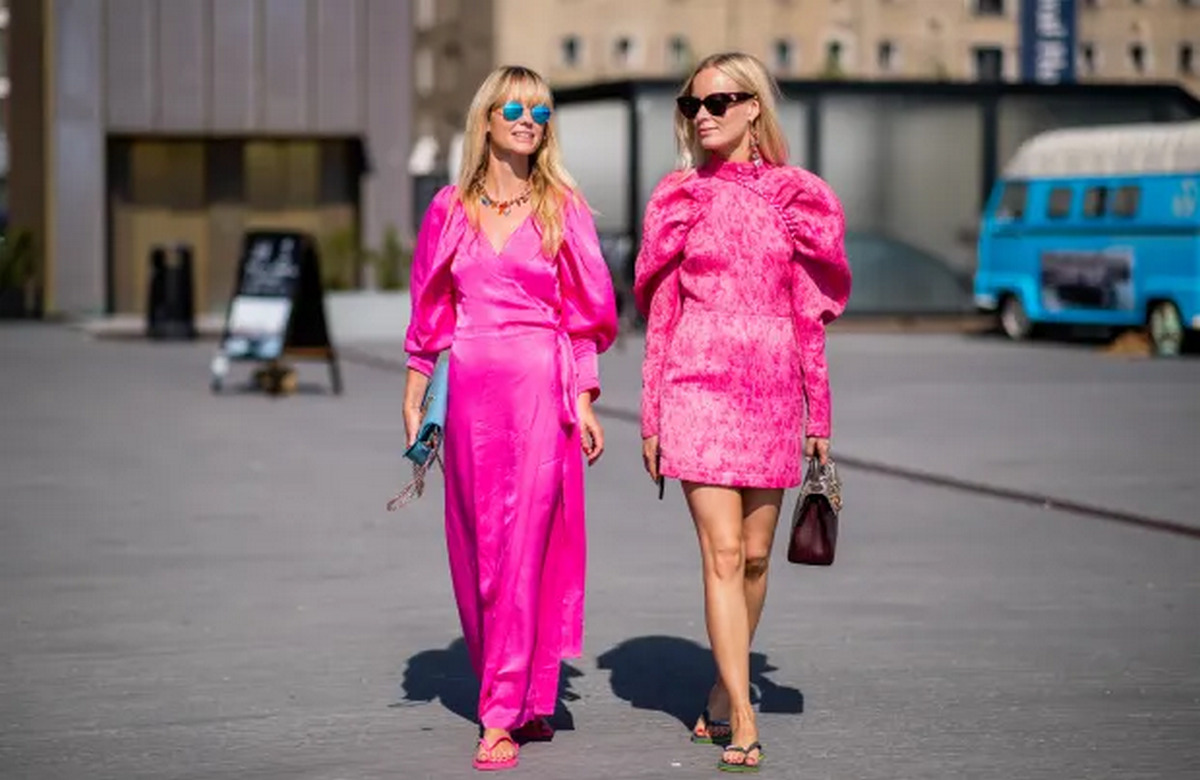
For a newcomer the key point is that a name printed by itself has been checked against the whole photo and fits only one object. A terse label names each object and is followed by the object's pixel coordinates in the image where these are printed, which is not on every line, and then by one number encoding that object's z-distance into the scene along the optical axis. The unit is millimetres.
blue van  30734
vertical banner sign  48281
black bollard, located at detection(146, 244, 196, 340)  35656
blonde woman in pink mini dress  6902
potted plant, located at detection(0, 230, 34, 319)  46625
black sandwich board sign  23172
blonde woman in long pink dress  7039
